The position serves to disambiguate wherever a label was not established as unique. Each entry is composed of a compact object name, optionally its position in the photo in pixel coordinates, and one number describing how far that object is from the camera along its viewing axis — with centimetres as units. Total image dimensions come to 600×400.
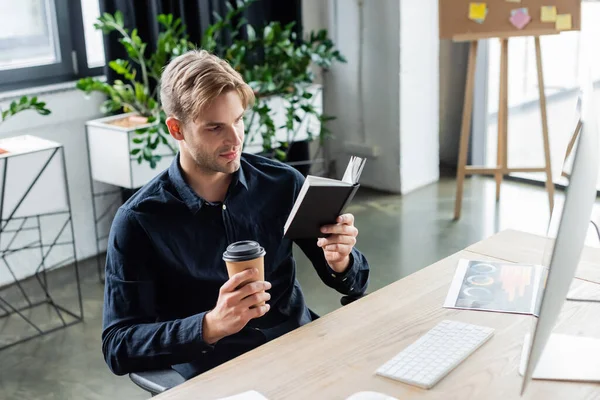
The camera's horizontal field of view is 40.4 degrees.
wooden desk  148
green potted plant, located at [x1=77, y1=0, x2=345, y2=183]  379
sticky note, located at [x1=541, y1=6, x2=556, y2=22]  413
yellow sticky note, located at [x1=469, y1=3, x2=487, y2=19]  420
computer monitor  110
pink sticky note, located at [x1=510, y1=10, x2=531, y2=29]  416
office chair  165
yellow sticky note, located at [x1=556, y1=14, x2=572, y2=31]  412
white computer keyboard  152
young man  176
